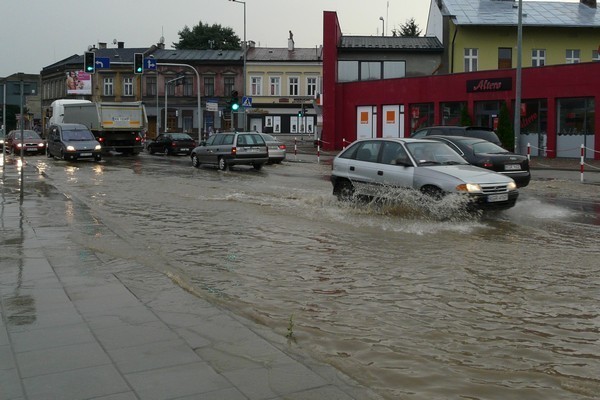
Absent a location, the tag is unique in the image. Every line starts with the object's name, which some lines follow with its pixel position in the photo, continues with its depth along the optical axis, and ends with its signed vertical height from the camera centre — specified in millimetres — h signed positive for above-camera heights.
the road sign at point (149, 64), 39559 +5145
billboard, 75000 +7455
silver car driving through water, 11977 -354
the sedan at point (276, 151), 30878 +90
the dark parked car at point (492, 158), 16359 -88
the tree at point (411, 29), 83688 +15269
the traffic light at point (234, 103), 37844 +2746
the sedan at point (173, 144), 40781 +500
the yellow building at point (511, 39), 44156 +7470
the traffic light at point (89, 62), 35656 +4688
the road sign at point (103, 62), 42812 +5673
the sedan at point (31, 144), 40656 +449
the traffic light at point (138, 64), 36347 +4696
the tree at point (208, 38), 95562 +16142
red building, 32125 +2757
